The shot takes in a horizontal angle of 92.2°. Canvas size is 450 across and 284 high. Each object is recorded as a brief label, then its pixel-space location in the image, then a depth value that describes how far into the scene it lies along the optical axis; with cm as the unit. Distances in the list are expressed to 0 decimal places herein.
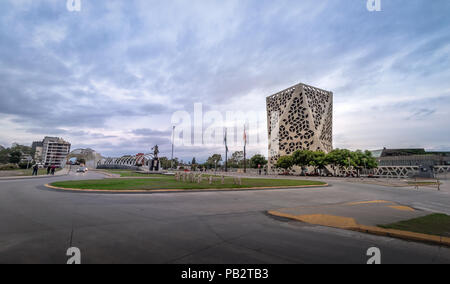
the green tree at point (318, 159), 6366
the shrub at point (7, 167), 4686
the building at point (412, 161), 6494
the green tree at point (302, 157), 6562
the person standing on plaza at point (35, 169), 3020
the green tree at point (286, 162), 7050
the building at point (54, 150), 15762
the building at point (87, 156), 9706
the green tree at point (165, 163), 13844
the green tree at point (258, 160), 11119
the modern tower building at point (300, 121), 8956
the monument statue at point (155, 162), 5212
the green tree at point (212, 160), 13050
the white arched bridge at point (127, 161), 8538
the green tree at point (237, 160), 12654
